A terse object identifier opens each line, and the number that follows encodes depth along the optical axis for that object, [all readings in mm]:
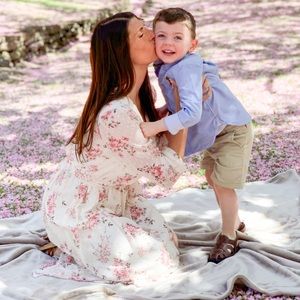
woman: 3529
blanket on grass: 3527
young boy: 3474
